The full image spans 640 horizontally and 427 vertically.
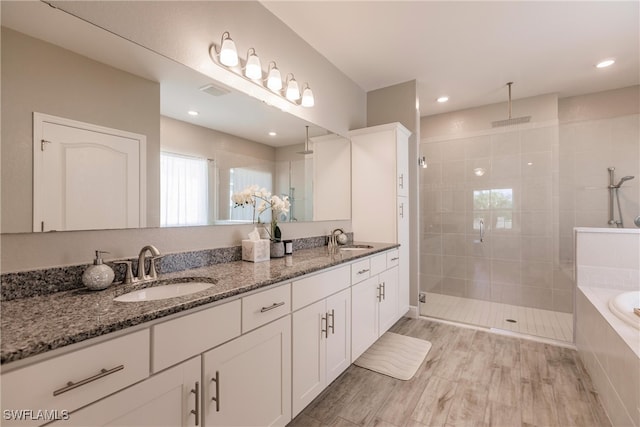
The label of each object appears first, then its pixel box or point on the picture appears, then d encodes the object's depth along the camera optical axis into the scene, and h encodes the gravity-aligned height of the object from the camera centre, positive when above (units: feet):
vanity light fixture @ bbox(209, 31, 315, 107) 5.38 +3.15
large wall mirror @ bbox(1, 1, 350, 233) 3.34 +1.30
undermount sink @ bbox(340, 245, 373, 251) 8.49 -0.95
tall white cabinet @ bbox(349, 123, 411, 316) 9.09 +0.90
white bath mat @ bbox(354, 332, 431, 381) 6.87 -3.73
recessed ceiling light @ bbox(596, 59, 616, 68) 8.75 +4.70
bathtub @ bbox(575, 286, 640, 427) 4.42 -2.59
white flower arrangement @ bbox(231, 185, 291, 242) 6.18 +0.34
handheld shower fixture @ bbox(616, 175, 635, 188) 10.16 +1.23
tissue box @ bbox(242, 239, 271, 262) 5.75 -0.68
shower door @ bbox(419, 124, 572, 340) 10.91 -0.60
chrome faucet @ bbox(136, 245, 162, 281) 4.13 -0.58
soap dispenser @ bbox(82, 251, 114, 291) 3.56 -0.73
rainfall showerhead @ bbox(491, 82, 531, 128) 11.27 +3.76
